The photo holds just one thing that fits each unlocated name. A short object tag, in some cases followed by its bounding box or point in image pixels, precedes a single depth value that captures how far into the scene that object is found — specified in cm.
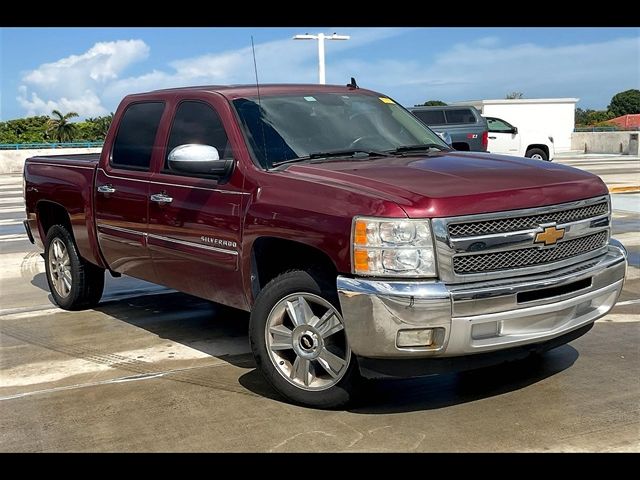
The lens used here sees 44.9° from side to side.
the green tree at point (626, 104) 9800
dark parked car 1959
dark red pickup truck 400
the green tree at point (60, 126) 6291
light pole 3612
